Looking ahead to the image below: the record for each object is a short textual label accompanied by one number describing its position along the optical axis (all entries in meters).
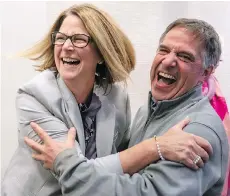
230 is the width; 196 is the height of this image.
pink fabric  1.57
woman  1.17
